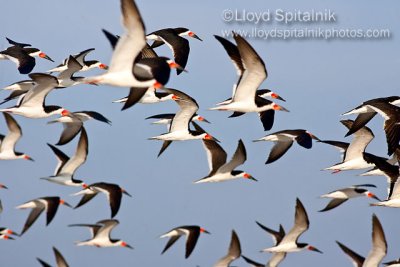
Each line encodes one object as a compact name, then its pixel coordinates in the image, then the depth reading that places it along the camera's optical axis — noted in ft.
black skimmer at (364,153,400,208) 82.17
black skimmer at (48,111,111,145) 85.46
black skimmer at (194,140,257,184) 81.61
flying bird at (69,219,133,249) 82.43
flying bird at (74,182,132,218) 81.30
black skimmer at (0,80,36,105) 88.08
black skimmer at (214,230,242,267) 80.48
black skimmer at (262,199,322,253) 79.05
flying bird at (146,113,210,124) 88.92
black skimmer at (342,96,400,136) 84.69
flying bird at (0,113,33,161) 83.76
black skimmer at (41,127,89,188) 82.23
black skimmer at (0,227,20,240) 83.48
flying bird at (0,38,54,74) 91.88
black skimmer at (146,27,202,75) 85.35
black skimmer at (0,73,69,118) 79.66
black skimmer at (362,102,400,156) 81.00
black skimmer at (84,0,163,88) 59.06
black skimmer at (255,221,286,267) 83.48
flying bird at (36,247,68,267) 76.69
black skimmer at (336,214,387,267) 76.89
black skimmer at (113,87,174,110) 86.79
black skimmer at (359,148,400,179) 85.87
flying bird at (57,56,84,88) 88.22
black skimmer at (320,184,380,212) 86.12
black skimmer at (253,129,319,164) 86.84
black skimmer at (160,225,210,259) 81.77
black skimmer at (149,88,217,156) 82.58
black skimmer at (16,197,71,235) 80.43
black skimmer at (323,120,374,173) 88.17
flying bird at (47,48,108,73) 89.04
